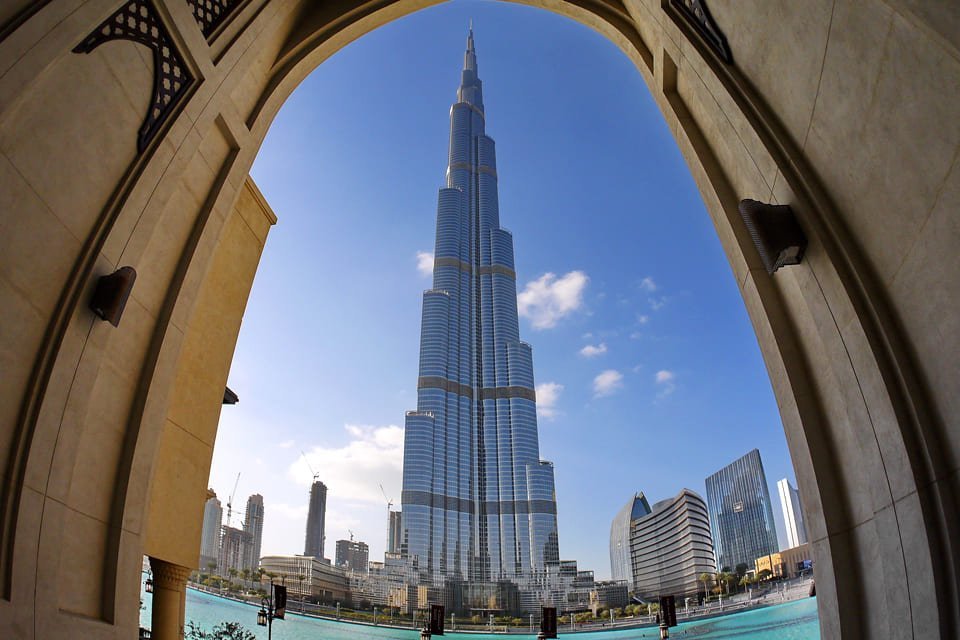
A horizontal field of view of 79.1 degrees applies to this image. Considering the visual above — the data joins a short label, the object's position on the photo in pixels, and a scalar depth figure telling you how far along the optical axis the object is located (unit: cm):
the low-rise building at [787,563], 8557
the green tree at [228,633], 1772
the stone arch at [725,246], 301
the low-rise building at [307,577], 9700
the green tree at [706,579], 10108
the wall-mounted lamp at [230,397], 939
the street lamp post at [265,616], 2120
